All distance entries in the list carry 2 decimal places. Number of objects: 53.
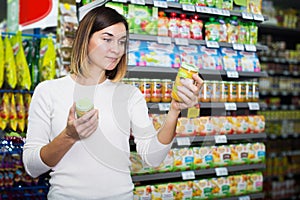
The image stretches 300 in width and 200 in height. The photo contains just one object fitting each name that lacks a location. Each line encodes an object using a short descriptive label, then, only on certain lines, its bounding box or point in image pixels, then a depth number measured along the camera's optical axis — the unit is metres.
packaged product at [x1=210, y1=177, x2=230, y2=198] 3.62
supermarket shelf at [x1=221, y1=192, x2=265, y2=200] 3.76
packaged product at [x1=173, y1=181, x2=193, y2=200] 3.38
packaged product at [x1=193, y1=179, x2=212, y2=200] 3.51
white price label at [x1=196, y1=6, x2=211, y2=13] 3.47
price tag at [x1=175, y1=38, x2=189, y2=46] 3.34
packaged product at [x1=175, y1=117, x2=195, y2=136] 3.40
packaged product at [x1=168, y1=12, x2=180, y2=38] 3.42
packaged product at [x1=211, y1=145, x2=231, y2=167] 3.65
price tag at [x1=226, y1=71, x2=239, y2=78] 3.70
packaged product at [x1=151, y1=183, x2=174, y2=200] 3.26
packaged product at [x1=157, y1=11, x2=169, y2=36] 3.35
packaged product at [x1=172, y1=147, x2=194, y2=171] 3.40
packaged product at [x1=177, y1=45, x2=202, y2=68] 3.49
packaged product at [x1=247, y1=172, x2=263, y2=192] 3.86
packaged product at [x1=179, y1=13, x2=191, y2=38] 3.48
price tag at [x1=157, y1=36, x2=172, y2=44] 3.24
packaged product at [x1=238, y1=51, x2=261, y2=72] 3.88
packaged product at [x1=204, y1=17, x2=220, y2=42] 3.69
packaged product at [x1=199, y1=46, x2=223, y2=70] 3.63
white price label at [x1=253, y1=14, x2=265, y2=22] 3.86
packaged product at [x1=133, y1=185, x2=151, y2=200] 3.19
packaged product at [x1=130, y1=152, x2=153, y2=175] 2.59
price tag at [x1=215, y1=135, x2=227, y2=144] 3.63
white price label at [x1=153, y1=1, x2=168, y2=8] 3.20
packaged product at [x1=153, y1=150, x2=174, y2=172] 3.32
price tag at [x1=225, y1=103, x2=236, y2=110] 3.67
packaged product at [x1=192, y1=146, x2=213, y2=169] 3.53
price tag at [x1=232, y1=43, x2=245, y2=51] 3.75
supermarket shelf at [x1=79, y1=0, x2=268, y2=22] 3.04
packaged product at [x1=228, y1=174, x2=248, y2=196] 3.73
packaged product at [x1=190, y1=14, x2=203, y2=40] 3.56
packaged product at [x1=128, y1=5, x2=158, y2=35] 3.18
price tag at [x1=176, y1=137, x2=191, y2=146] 3.34
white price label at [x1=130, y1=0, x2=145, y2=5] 3.04
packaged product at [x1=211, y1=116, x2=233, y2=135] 3.66
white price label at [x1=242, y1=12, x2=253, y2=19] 3.77
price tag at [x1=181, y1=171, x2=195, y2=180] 3.38
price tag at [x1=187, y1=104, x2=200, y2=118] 1.95
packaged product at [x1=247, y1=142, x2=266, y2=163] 3.88
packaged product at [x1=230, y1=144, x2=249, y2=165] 3.77
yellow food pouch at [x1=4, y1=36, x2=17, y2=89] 3.31
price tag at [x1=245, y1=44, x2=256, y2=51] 3.82
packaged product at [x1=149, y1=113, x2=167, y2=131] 3.25
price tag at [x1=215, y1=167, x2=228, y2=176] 3.60
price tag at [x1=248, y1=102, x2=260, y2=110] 3.85
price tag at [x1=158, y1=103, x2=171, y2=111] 3.21
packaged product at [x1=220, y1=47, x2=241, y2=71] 3.77
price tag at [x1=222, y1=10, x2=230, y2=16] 3.62
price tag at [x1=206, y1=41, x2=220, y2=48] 3.55
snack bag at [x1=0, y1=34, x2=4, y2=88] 3.28
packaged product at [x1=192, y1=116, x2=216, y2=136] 3.53
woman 1.86
